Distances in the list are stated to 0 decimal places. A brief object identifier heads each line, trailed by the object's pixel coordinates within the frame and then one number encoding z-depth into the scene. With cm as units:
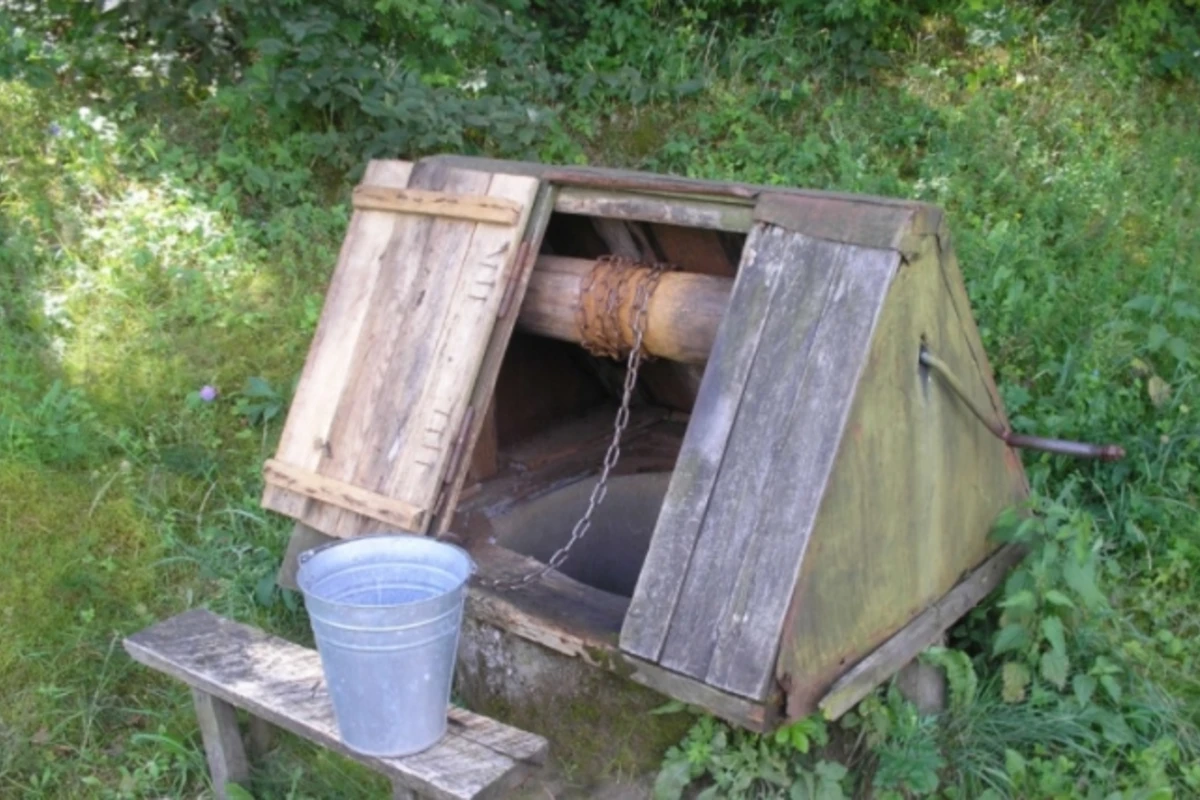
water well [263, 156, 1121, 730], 271
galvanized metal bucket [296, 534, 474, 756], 247
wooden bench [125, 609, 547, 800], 264
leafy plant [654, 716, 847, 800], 302
